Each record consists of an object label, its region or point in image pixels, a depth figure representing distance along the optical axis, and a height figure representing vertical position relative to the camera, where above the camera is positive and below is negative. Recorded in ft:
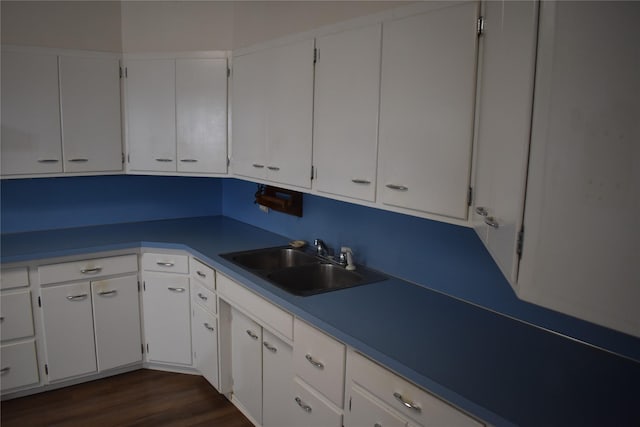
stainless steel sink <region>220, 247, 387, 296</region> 8.02 -2.22
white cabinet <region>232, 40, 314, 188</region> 7.93 +0.49
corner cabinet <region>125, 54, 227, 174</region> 10.26 +0.54
